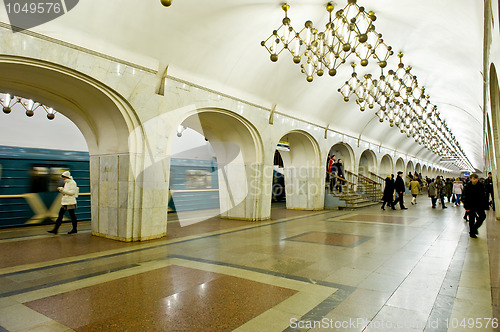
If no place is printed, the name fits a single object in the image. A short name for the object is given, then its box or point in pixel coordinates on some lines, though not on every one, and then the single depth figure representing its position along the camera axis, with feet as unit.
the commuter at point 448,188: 52.55
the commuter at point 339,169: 49.02
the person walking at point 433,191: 44.78
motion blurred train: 26.81
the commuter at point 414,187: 50.87
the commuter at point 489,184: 38.30
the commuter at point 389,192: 42.58
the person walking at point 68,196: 23.41
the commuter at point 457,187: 46.16
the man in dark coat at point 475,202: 21.65
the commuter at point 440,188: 45.74
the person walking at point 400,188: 42.57
